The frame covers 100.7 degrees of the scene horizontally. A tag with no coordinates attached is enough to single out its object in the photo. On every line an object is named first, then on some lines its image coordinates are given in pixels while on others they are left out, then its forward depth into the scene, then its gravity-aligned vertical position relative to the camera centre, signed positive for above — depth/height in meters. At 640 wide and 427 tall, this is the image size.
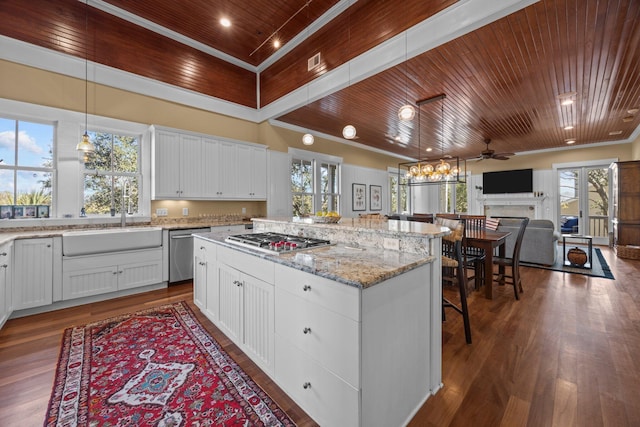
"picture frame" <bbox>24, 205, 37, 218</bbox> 3.36 +0.03
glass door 7.68 +0.38
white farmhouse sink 3.08 -0.33
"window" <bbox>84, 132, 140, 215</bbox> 3.85 +0.57
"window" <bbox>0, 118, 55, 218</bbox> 3.26 +0.58
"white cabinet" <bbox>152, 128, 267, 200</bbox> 4.11 +0.78
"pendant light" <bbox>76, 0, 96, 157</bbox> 3.61 +2.04
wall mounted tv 8.67 +1.10
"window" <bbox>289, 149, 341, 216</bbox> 6.13 +0.76
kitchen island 1.24 -0.61
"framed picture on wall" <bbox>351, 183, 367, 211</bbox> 7.41 +0.48
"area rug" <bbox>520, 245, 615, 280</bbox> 4.42 -0.98
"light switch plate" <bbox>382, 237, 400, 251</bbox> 1.90 -0.22
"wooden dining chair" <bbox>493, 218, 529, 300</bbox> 3.34 -0.63
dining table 3.26 -0.39
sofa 4.87 -0.52
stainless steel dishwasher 3.89 -0.61
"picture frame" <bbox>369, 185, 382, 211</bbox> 7.98 +0.50
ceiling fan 5.72 +1.29
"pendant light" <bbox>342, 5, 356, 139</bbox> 3.37 +1.07
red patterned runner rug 1.51 -1.15
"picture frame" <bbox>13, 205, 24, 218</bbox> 3.29 +0.02
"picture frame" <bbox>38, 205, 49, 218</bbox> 3.44 +0.03
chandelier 5.36 +0.91
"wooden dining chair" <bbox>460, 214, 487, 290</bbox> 3.39 -0.55
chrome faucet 3.96 +0.27
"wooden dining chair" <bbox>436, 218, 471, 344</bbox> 2.24 -0.43
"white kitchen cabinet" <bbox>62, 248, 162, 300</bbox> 3.11 -0.75
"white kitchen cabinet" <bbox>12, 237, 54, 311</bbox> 2.81 -0.65
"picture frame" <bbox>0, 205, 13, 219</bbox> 3.22 +0.02
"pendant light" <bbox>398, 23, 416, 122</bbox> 2.96 +1.21
